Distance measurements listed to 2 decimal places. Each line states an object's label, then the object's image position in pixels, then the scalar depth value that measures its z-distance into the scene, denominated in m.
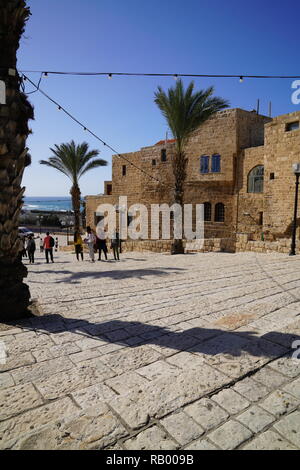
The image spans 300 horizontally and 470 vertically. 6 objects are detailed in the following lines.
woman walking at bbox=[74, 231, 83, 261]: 12.72
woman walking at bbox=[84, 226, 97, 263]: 11.02
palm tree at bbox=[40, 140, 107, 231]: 17.67
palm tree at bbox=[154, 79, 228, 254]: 12.02
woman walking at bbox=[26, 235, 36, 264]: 11.95
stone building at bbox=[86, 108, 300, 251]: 15.35
